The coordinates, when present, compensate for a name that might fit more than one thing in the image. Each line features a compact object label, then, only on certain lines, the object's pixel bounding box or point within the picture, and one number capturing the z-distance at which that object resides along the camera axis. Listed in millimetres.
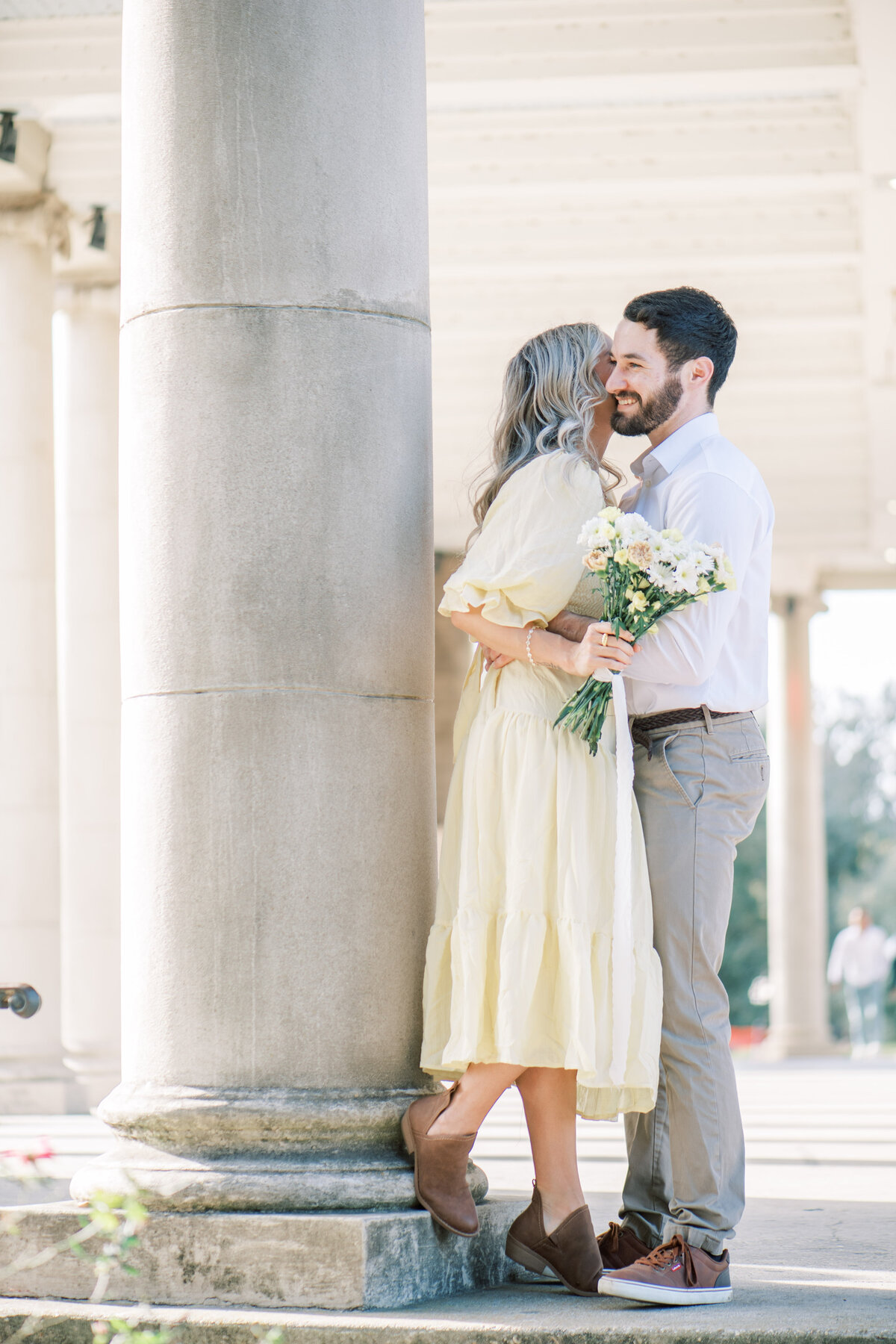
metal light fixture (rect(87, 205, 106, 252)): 16609
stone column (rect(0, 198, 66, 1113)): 14523
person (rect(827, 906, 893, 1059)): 27406
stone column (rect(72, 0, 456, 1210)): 5035
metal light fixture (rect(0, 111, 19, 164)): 14875
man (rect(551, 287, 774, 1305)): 5038
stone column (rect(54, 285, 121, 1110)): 16500
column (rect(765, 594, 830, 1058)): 31219
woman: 4961
